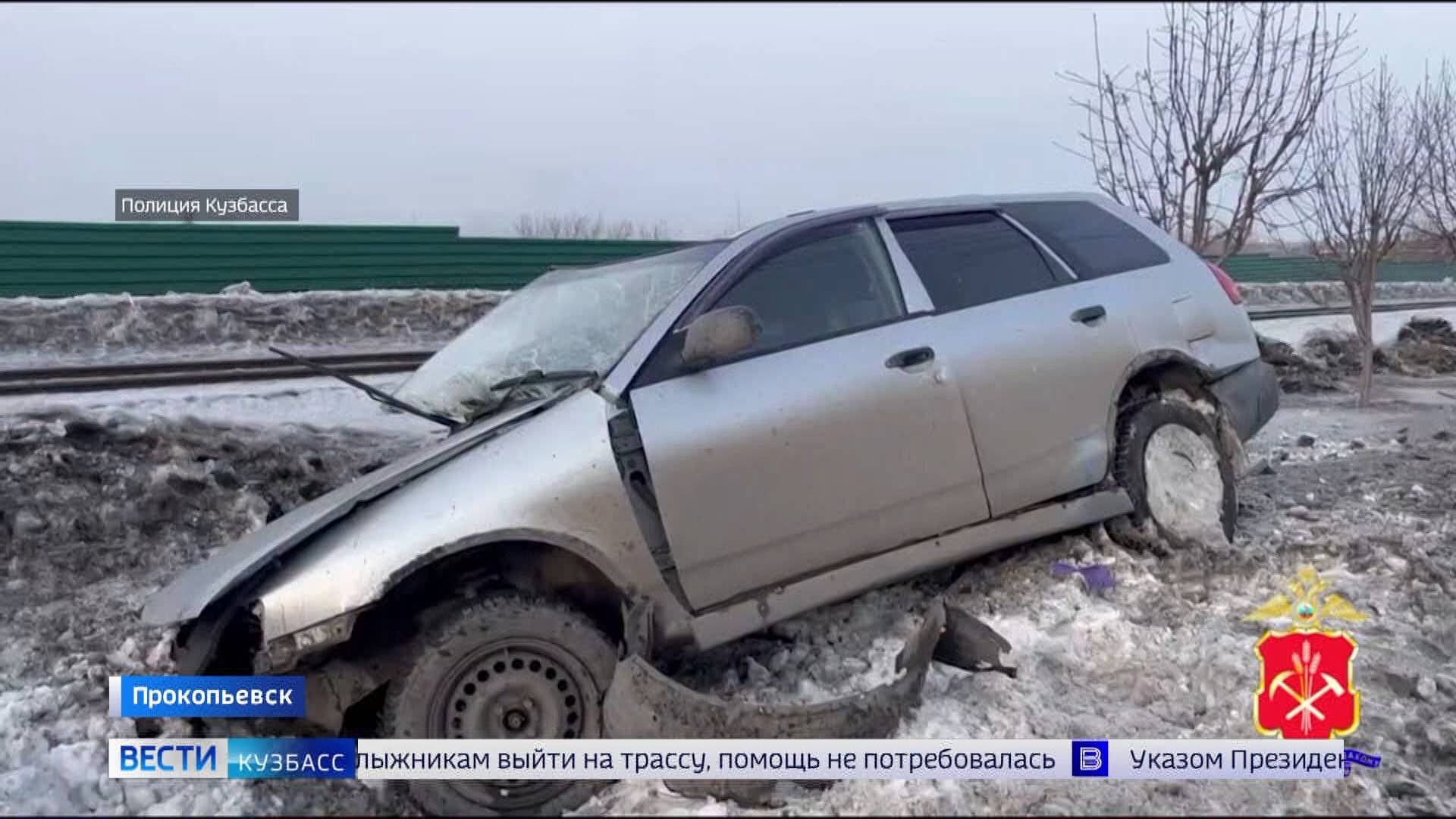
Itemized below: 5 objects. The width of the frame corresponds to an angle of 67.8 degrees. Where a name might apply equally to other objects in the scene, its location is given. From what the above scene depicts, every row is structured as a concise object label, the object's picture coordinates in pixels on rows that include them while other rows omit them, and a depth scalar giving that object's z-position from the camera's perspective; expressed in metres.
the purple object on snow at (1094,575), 4.32
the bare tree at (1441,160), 11.20
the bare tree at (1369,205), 10.41
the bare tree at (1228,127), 9.72
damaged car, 3.16
